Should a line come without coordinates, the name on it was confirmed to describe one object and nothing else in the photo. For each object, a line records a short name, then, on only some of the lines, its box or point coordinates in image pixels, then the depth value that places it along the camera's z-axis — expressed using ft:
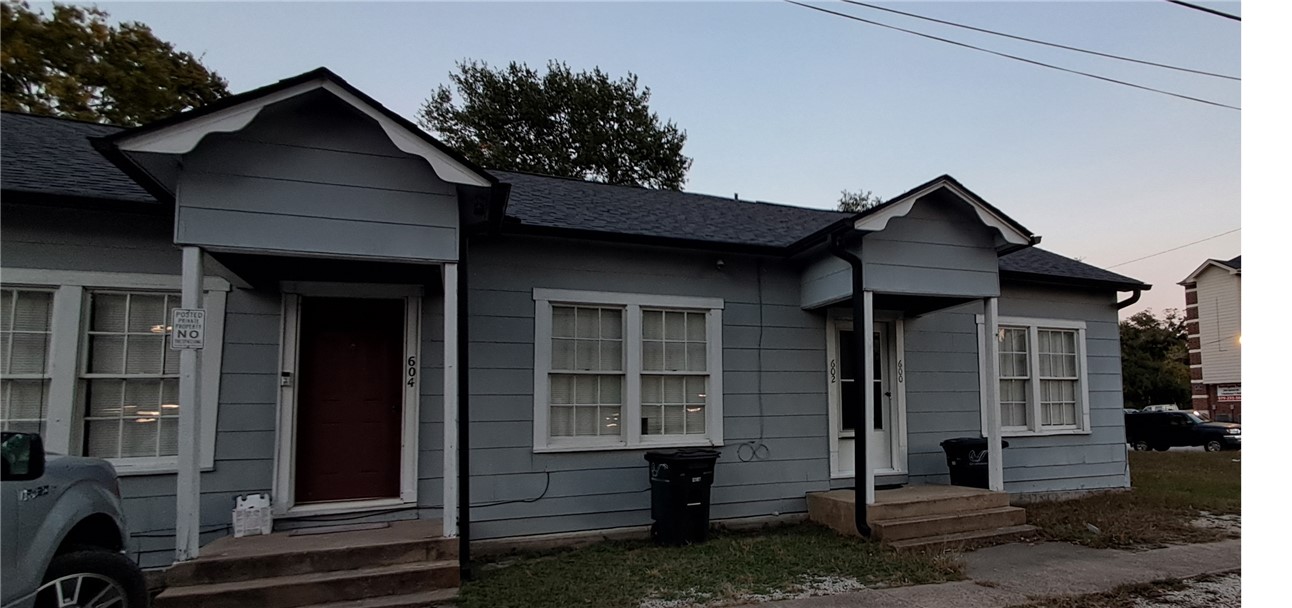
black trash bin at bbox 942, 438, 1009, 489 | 24.02
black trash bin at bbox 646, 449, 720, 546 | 19.60
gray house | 15.52
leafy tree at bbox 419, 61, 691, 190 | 82.02
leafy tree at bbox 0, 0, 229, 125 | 48.75
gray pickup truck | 9.12
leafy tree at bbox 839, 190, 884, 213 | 121.60
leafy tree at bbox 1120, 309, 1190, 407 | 128.57
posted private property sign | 14.32
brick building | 91.40
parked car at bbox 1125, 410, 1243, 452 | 60.95
